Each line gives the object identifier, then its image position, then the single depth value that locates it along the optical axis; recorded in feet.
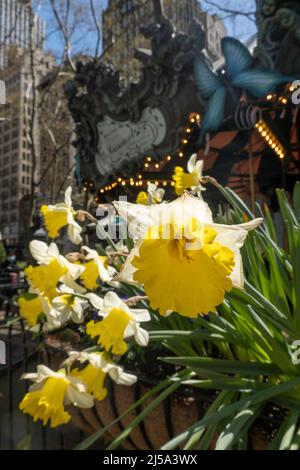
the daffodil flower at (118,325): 0.98
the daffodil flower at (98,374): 1.09
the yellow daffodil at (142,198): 1.33
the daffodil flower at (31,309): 1.33
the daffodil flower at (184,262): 0.59
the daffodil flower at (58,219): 1.33
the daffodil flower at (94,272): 1.17
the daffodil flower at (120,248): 1.35
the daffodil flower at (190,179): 1.50
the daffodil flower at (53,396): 1.03
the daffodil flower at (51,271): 1.16
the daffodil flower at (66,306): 1.22
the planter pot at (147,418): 1.17
